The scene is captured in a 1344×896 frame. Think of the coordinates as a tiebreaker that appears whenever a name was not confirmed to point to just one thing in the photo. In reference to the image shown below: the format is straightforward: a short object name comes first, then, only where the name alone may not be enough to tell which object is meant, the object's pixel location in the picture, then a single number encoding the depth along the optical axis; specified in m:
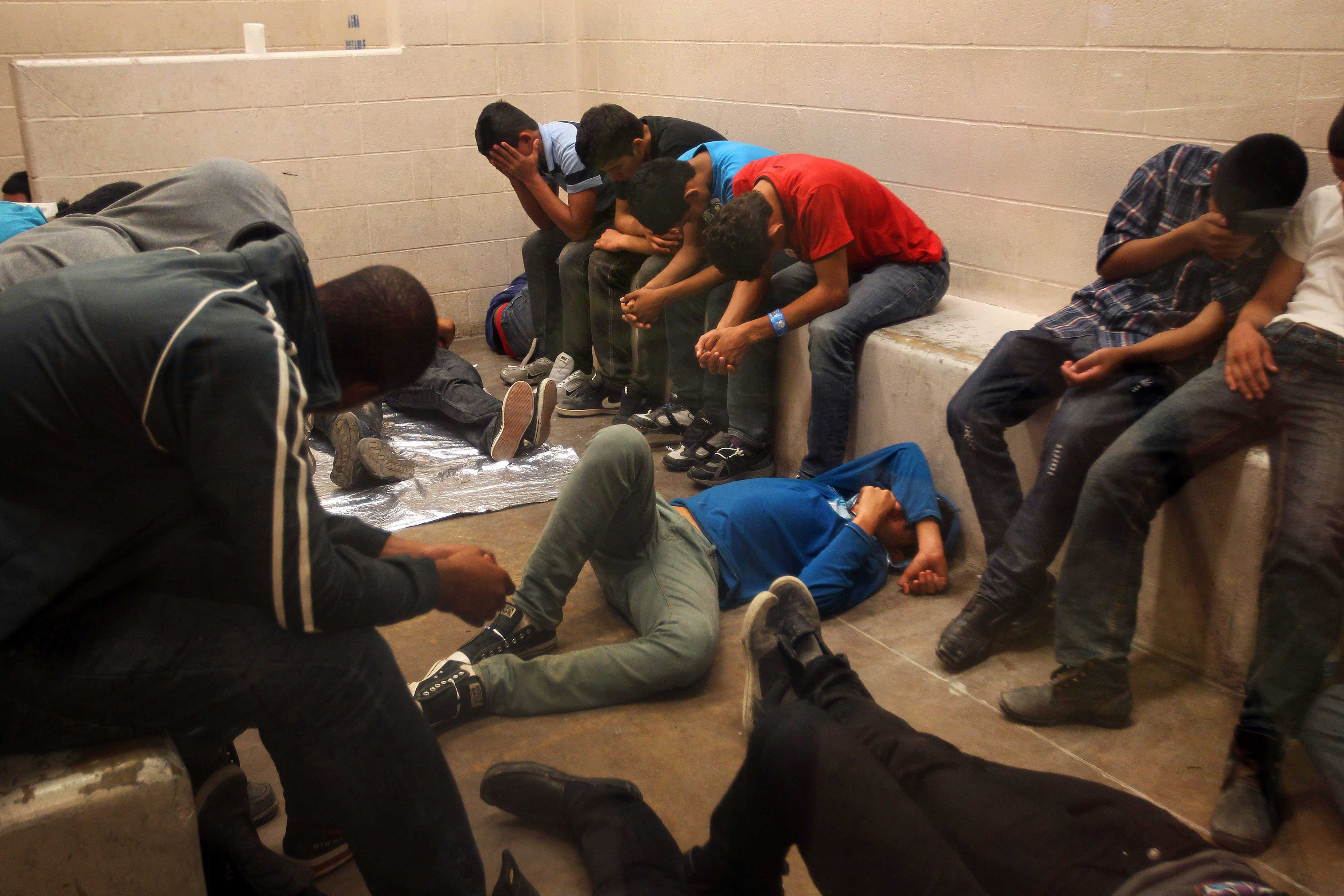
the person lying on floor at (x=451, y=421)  2.37
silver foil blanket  2.30
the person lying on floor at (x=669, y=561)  1.46
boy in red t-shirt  2.23
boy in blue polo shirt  2.89
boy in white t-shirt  1.17
